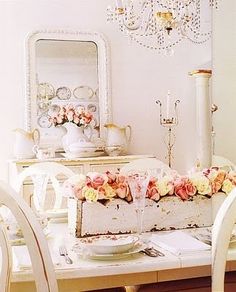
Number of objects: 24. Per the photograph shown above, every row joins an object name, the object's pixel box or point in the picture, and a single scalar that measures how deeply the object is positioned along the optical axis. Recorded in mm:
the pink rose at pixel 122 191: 1320
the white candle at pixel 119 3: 2382
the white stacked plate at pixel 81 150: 2943
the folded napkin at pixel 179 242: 1112
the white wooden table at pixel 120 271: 1003
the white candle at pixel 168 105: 3420
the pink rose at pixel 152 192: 1342
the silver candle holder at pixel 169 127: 3408
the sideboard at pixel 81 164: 2809
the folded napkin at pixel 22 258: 1022
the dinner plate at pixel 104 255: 1063
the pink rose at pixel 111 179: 1327
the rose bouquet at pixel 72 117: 2966
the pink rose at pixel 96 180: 1306
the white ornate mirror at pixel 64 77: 3068
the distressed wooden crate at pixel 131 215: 1308
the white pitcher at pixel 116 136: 3127
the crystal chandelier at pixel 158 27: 3048
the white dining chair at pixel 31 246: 984
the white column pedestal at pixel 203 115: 3046
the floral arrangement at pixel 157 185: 1306
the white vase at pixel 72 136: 2998
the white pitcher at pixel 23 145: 2951
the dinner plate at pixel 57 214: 1610
